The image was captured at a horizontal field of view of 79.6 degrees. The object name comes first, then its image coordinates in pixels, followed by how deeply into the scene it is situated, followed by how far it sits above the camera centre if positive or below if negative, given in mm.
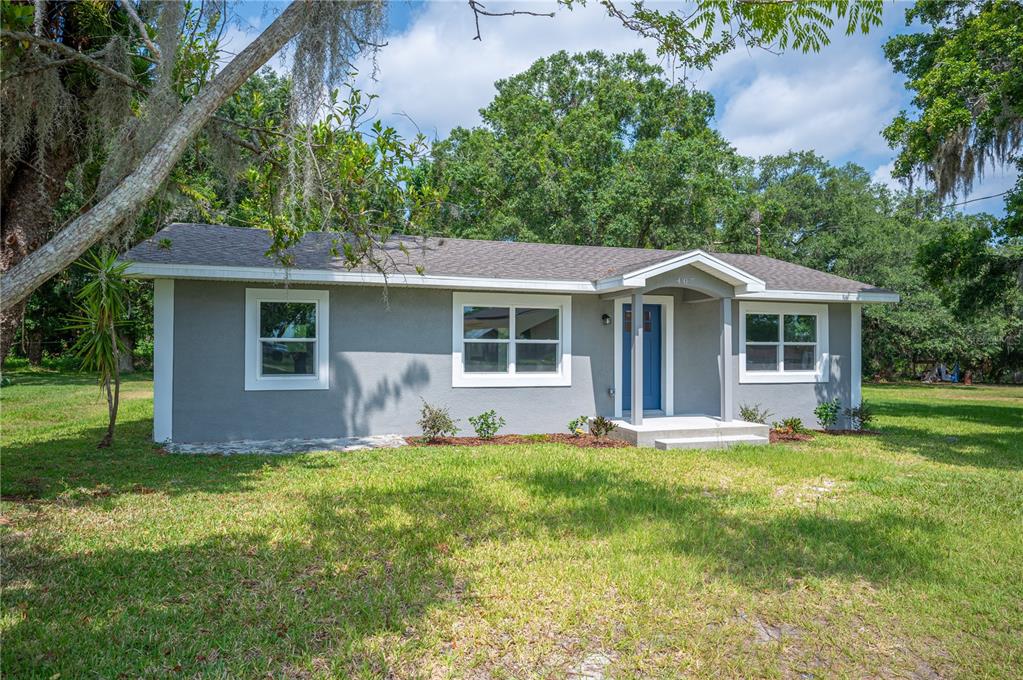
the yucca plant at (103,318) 8000 +396
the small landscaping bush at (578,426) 10711 -1331
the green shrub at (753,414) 11148 -1162
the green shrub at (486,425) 10250 -1266
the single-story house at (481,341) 9297 +153
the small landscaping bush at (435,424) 9875 -1206
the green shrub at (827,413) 11682 -1190
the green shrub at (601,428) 10336 -1313
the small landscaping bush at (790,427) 11059 -1397
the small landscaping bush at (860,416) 11750 -1234
